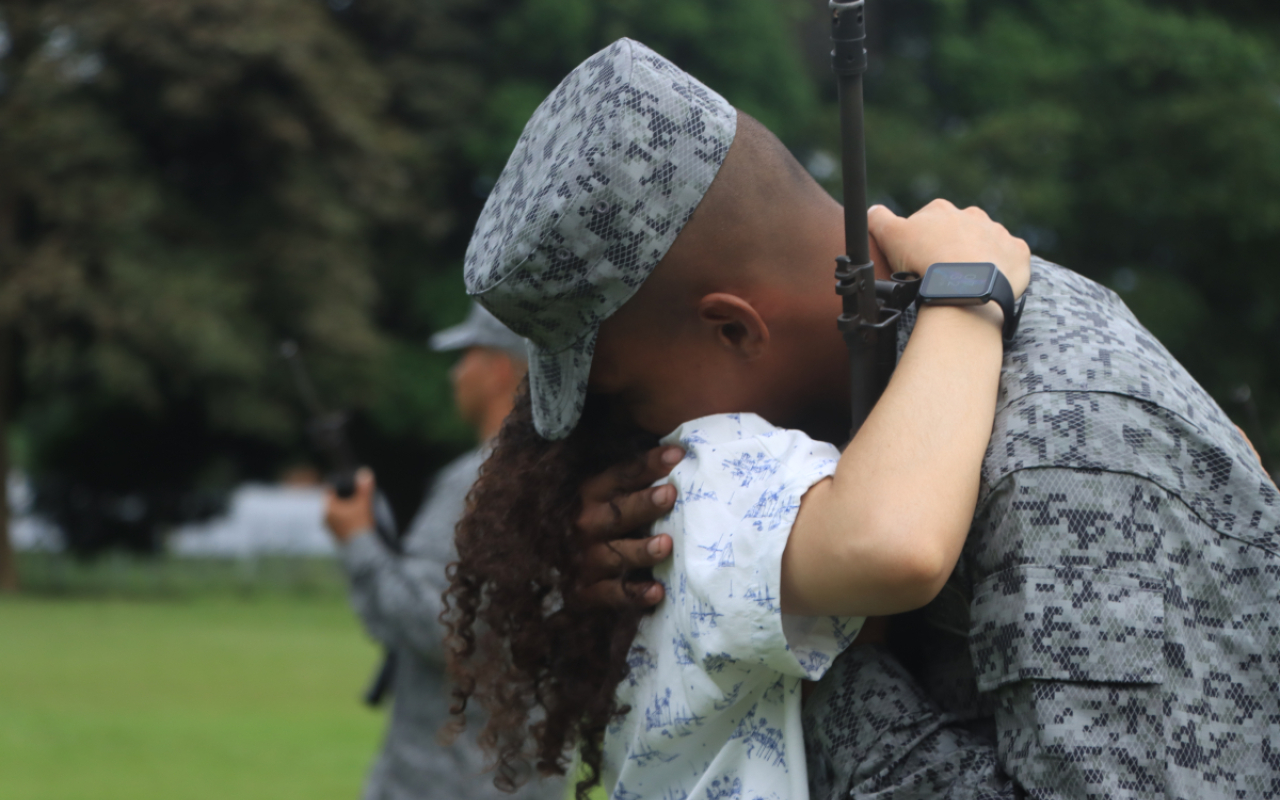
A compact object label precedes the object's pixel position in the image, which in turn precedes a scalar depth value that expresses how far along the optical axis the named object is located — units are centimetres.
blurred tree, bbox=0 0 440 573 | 1998
